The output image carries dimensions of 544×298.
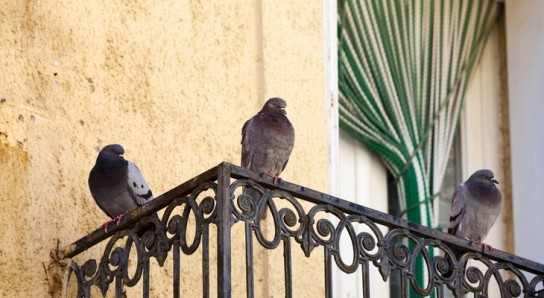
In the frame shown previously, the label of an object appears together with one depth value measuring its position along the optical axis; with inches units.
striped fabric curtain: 462.9
